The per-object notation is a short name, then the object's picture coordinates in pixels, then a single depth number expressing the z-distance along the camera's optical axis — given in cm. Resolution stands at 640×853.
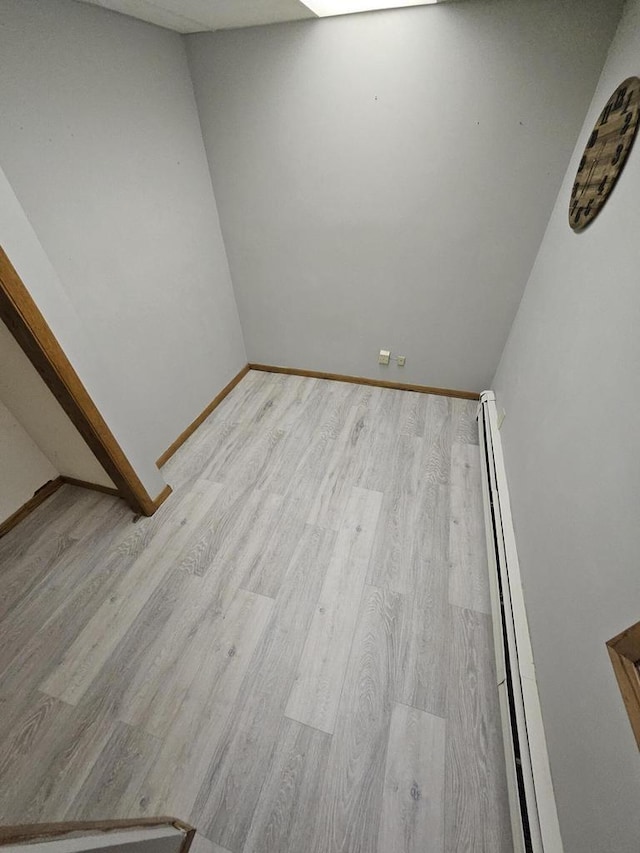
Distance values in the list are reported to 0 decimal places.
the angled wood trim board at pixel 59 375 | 109
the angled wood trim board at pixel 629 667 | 66
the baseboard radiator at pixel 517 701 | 87
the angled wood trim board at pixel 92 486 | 196
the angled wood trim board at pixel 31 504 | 181
